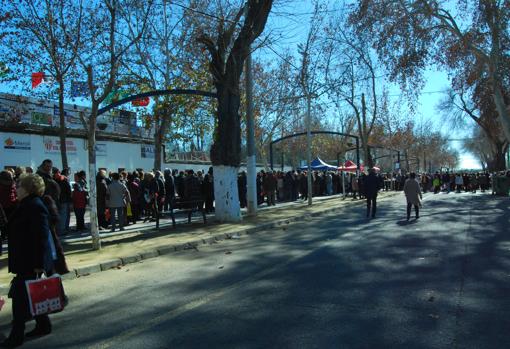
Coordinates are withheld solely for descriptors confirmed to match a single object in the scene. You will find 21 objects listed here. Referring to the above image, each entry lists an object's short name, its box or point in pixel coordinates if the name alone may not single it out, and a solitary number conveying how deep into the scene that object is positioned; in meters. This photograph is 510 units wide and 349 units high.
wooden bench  13.67
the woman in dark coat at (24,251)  4.57
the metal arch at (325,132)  25.98
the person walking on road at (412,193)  15.09
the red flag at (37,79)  16.47
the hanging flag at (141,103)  19.87
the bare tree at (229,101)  14.77
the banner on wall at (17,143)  23.50
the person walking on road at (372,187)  16.14
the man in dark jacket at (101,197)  12.88
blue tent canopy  32.97
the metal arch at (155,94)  10.73
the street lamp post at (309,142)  22.67
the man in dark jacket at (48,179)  9.97
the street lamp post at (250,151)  17.05
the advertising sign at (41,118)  24.84
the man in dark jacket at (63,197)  11.95
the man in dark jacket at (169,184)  16.16
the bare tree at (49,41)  14.53
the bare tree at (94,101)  9.99
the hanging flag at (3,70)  15.67
